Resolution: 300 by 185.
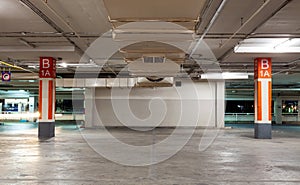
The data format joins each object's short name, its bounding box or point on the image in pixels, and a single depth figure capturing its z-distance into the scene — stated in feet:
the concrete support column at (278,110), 66.67
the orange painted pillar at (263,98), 29.74
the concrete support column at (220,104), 45.79
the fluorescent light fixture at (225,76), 40.13
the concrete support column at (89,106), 45.46
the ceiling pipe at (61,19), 16.29
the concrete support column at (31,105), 65.97
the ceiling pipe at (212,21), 15.54
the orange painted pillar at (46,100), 30.03
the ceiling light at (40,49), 27.13
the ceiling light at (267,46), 25.11
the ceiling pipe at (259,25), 16.12
